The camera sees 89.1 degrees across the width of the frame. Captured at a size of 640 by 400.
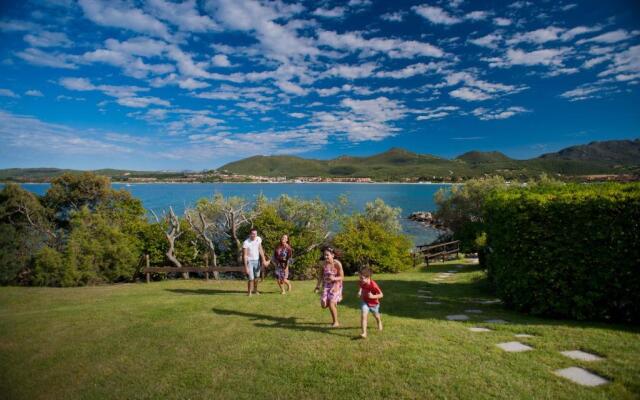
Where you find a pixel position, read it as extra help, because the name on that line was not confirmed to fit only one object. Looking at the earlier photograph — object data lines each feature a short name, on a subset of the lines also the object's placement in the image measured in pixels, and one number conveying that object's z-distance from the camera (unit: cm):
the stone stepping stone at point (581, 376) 451
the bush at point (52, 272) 1438
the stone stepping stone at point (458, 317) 783
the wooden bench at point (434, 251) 2129
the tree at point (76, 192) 2161
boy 673
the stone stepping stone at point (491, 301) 959
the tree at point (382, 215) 2623
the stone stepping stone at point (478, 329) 677
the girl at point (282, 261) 1111
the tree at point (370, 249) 1819
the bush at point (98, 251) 1484
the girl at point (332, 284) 718
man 1073
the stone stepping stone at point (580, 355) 519
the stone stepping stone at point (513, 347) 567
